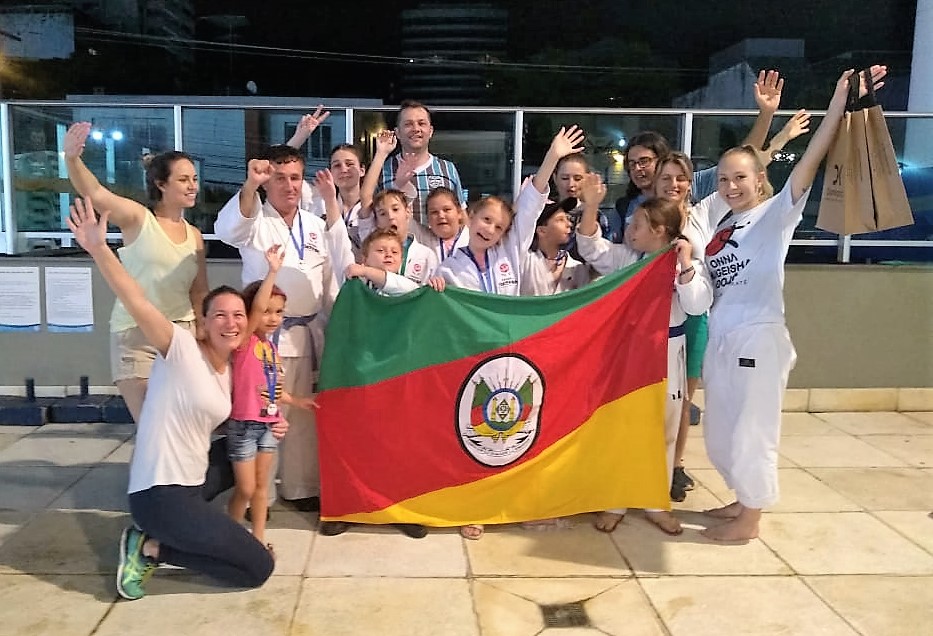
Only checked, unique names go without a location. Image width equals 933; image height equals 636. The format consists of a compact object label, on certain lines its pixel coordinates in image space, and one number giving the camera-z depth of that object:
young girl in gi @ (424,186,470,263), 4.15
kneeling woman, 3.23
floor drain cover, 3.10
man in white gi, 3.74
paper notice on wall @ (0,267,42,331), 6.27
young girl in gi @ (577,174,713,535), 3.81
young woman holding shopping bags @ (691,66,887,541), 3.69
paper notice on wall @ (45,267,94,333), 6.28
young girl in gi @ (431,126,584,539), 3.87
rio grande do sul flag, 3.85
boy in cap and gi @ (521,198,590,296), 4.11
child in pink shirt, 3.48
